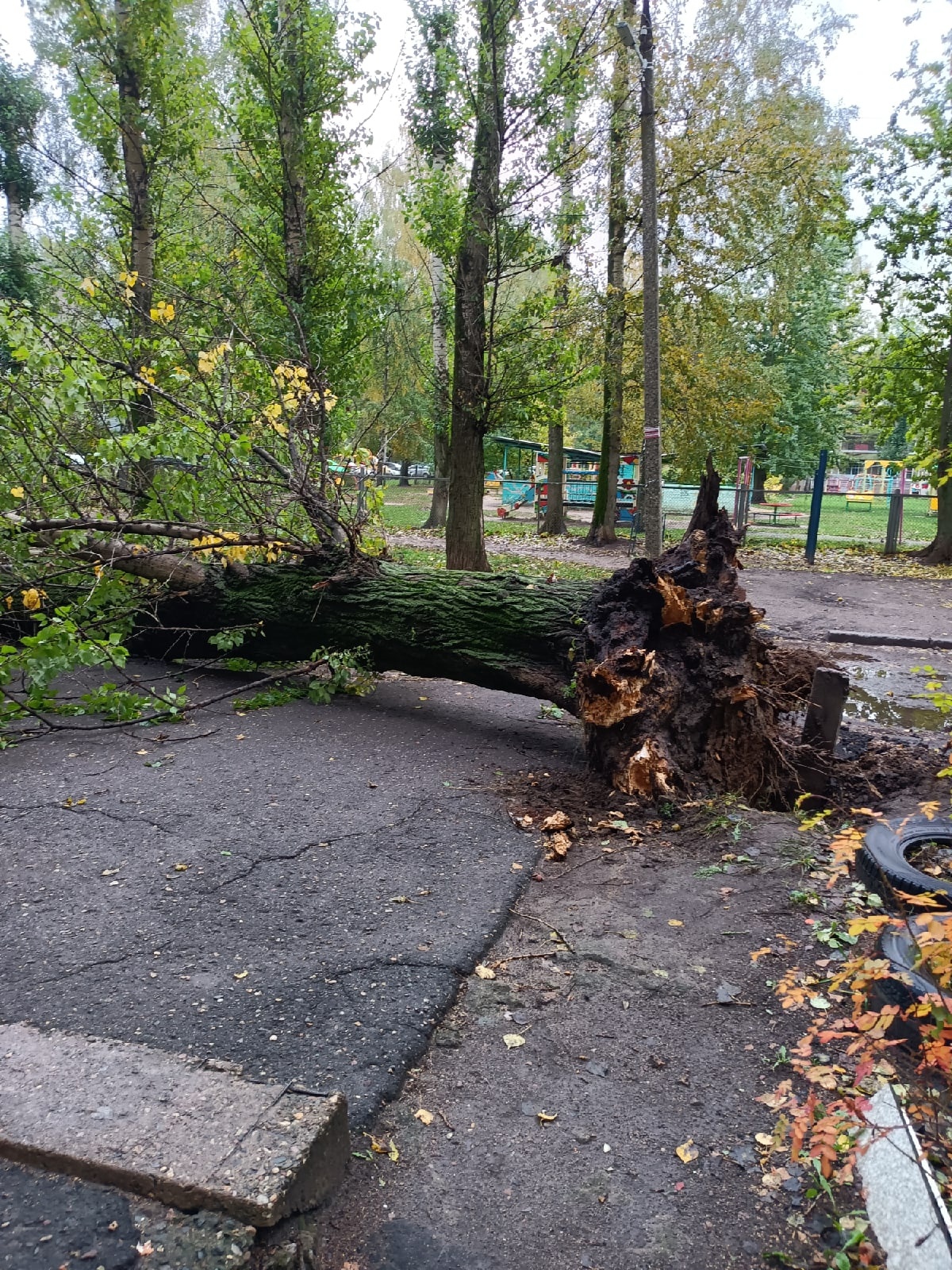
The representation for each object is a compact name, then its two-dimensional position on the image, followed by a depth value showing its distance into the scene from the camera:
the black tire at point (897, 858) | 3.08
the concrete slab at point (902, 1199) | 1.75
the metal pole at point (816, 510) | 15.75
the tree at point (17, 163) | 19.58
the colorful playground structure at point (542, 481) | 25.06
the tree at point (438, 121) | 9.69
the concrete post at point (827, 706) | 4.81
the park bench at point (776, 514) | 29.05
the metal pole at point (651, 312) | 9.93
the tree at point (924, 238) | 15.64
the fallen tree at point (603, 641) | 4.76
